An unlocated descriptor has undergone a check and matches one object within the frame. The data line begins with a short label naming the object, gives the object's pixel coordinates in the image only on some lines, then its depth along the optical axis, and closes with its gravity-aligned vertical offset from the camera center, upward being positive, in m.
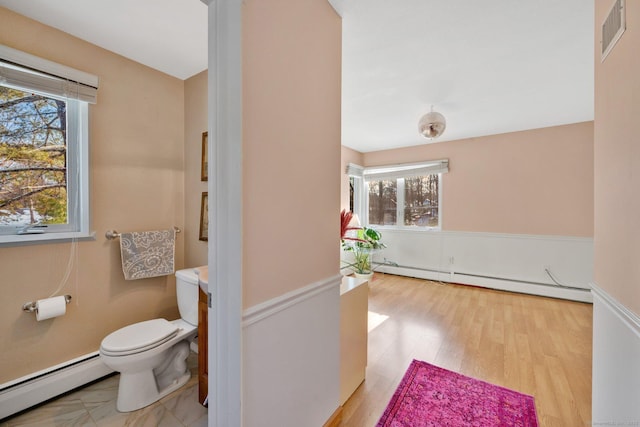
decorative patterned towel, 1.87 -0.33
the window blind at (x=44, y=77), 1.40 +0.81
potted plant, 3.85 -0.63
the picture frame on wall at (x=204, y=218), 2.06 -0.06
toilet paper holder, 1.49 -0.57
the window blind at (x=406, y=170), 4.08 +0.71
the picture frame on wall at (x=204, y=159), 2.06 +0.42
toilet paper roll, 1.49 -0.58
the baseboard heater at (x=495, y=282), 3.25 -1.05
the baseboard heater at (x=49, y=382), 1.43 -1.07
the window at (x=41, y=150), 1.47 +0.38
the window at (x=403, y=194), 4.25 +0.30
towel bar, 1.82 -0.17
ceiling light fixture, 2.49 +0.86
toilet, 1.45 -0.85
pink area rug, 1.45 -1.20
